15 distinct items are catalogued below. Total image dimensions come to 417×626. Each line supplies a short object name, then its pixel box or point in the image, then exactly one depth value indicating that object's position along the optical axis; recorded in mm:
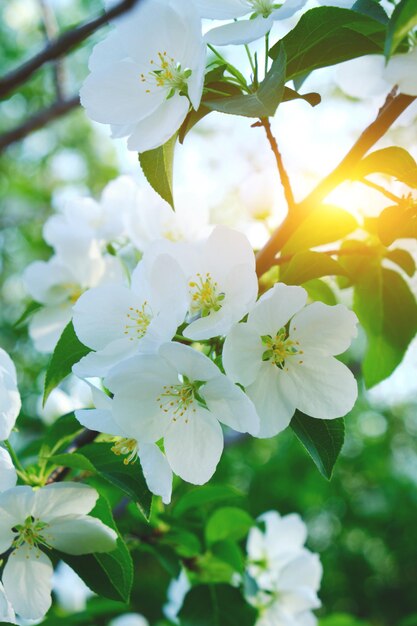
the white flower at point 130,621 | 798
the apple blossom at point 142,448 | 375
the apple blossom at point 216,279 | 371
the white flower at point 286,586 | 517
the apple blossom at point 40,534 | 382
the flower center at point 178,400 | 376
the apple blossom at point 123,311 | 375
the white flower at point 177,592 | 523
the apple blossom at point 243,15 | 364
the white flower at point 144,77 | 376
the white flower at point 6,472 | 374
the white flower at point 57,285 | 500
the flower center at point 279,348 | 381
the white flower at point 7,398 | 381
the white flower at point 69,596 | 753
